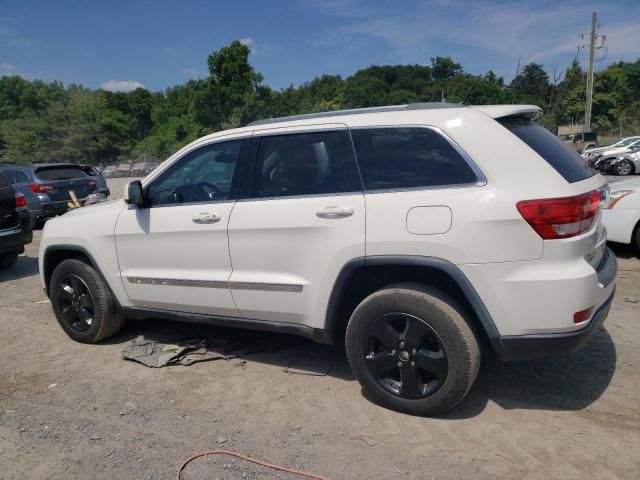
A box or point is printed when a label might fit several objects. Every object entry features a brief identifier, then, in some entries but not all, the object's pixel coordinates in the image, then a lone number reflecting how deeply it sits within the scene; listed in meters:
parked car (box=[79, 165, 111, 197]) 12.64
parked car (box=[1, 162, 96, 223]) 11.34
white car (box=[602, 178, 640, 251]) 6.15
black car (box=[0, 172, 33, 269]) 7.25
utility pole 33.28
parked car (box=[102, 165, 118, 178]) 43.62
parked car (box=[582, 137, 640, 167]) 19.72
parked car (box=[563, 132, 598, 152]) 30.62
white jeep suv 2.70
